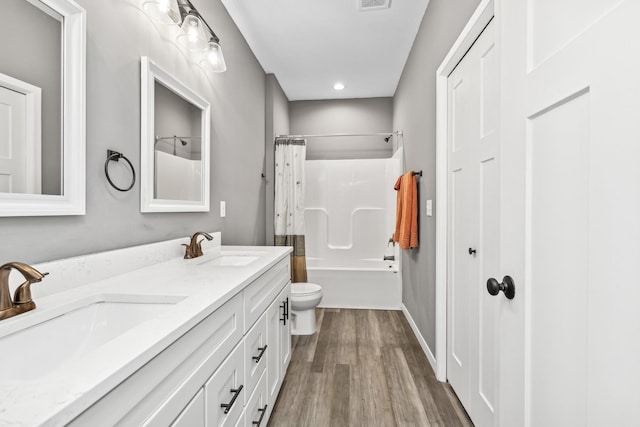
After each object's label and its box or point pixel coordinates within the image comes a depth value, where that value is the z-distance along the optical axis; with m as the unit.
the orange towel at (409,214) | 2.47
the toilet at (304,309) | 2.46
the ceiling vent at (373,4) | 2.10
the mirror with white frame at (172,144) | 1.31
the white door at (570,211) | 0.52
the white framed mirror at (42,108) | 0.80
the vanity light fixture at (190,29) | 1.36
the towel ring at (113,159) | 1.10
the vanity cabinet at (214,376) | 0.54
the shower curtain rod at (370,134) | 3.23
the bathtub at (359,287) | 3.19
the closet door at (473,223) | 1.29
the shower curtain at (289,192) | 3.15
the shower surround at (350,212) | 3.81
